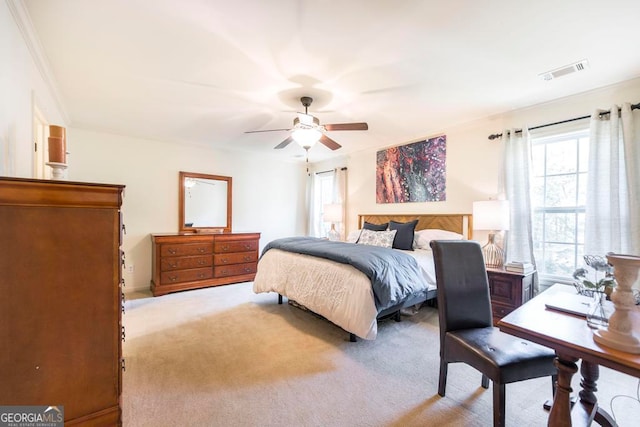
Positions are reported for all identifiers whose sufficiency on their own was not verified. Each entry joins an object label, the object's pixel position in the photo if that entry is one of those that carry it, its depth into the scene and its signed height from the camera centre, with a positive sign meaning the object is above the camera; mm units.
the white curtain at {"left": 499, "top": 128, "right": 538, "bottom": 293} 3045 +257
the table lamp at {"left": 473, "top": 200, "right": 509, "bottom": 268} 2955 -92
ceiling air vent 2264 +1268
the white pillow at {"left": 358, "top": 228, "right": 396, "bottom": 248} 3713 -358
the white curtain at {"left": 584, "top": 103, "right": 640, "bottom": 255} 2391 +279
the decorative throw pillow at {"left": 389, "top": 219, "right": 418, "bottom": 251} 3656 -315
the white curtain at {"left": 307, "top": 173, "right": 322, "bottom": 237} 6152 +18
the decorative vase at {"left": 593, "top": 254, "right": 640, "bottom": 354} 996 -350
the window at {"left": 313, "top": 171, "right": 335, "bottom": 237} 6043 +413
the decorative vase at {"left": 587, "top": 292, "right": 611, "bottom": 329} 1183 -455
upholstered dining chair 1436 -780
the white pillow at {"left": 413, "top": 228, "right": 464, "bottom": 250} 3621 -313
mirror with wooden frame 4758 +173
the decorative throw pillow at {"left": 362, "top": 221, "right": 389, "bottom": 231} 4125 -214
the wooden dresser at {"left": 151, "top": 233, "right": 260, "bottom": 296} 4082 -790
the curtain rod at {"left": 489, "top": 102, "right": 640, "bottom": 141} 2438 +989
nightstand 2682 -790
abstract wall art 3969 +664
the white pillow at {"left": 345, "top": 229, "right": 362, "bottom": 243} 4281 -387
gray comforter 2373 -511
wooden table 979 -524
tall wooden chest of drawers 1130 -393
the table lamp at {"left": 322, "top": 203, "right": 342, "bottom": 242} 5074 -41
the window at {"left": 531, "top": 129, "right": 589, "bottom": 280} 2850 +150
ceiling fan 2760 +902
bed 2373 -725
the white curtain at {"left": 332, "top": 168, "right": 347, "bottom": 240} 5418 +428
